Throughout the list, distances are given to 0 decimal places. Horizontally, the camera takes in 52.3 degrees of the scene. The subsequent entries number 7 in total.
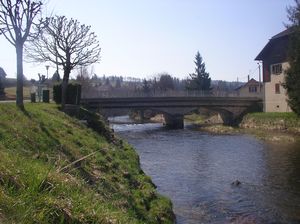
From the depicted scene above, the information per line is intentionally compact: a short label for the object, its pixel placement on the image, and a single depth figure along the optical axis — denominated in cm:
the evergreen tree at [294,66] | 2992
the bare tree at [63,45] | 2502
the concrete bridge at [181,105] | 4238
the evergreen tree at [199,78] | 6657
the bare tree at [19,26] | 1238
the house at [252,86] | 7329
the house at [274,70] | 3997
